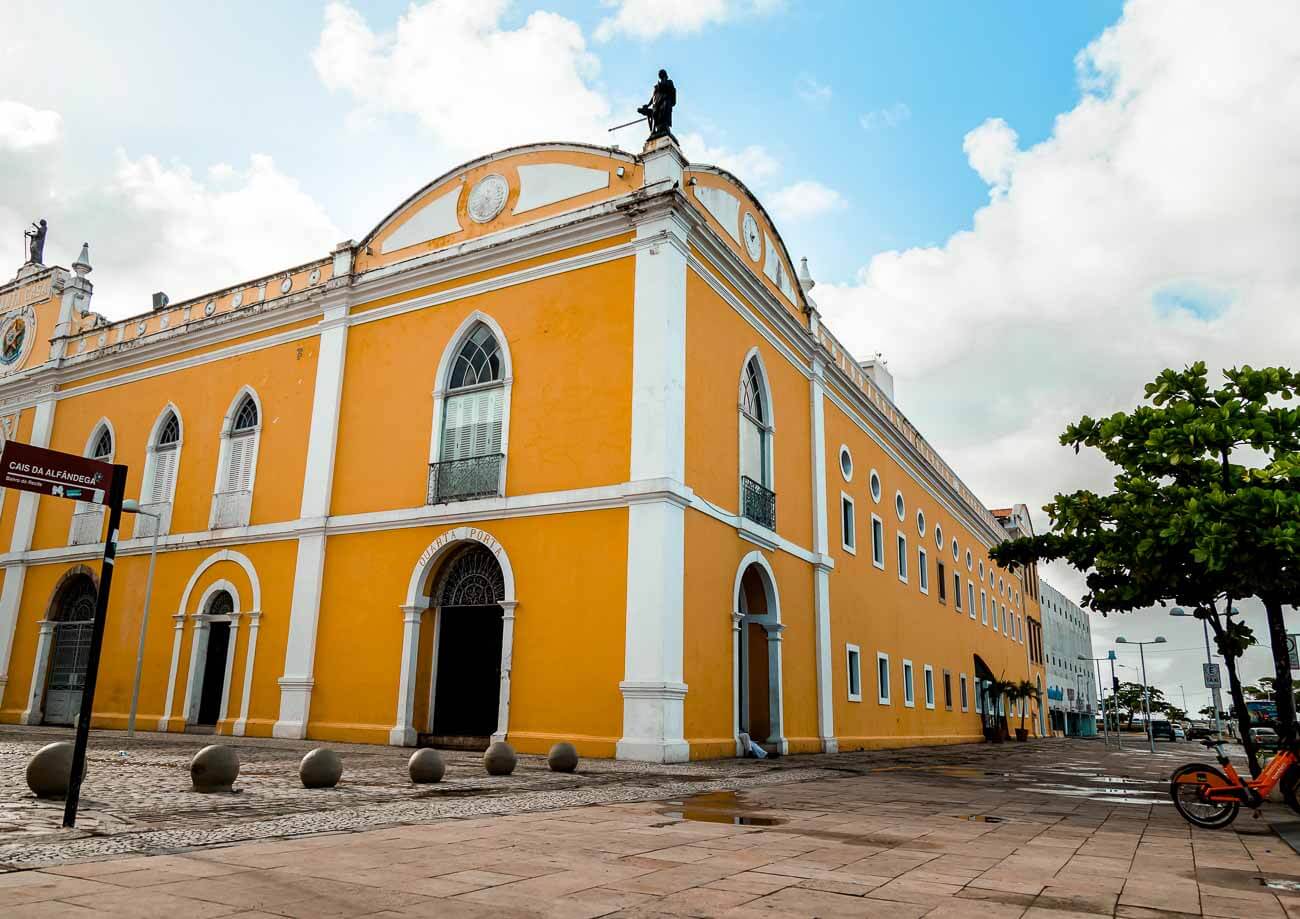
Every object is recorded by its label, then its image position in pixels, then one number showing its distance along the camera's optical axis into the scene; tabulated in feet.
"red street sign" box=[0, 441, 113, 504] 17.63
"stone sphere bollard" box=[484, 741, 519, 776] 32.78
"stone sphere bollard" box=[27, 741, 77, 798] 21.50
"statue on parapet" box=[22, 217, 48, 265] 82.79
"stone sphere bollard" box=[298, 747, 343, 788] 26.37
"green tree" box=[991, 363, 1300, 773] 33.04
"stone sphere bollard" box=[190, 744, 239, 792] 24.31
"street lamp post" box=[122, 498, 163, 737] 53.74
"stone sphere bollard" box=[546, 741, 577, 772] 35.27
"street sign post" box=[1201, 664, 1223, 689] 90.63
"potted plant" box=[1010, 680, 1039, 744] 124.77
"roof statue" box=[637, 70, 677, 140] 51.60
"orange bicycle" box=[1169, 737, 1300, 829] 24.70
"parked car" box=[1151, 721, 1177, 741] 181.57
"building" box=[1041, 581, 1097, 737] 198.59
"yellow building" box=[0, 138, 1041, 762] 46.21
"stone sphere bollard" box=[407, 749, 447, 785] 28.60
